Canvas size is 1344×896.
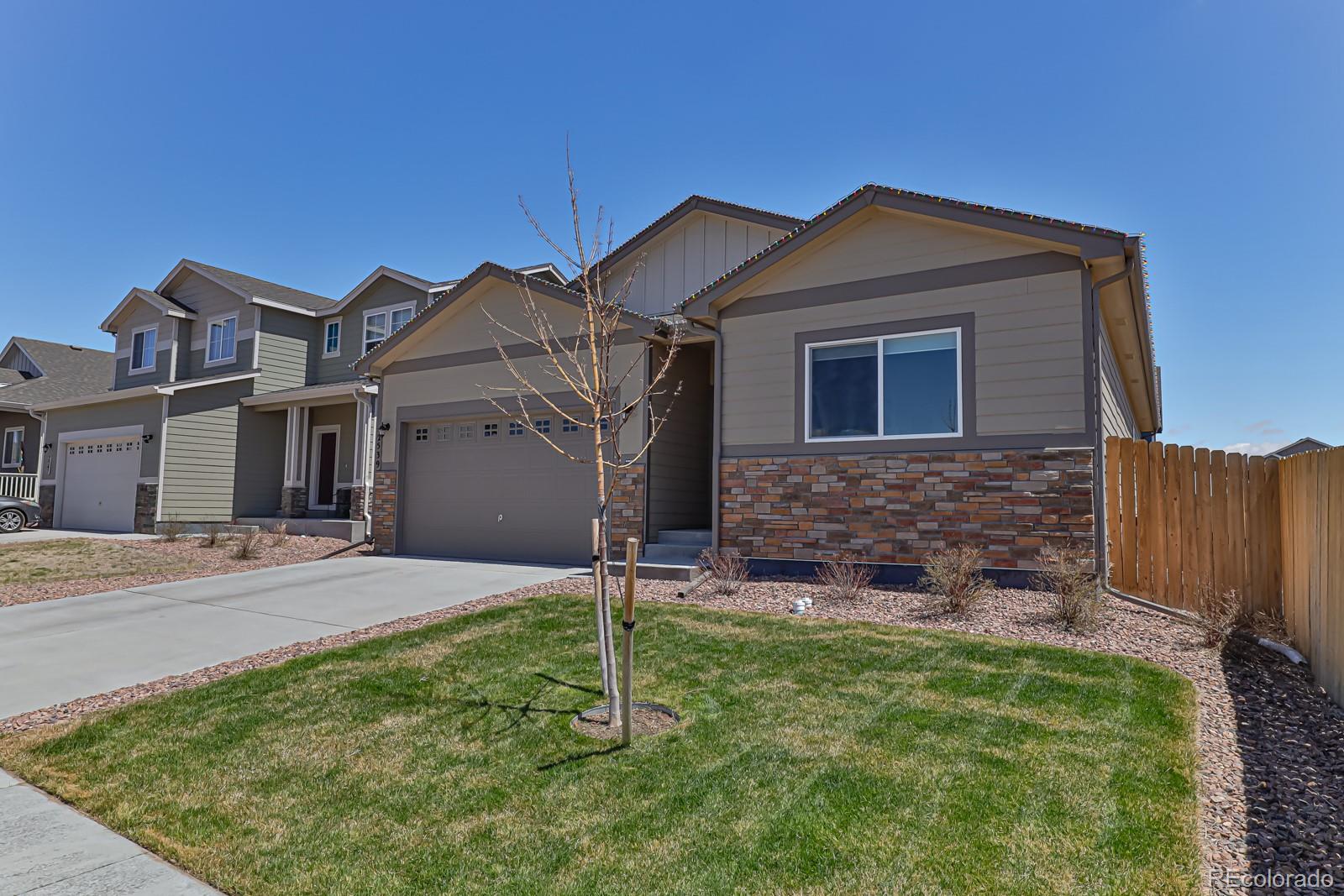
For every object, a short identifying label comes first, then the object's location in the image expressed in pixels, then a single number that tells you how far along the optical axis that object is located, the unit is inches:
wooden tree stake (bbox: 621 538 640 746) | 158.2
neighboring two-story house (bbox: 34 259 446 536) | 725.3
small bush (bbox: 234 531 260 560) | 507.2
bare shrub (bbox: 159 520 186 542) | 611.2
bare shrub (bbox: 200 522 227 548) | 563.6
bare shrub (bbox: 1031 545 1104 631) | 259.9
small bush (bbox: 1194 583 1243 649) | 238.8
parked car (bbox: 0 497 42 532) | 763.4
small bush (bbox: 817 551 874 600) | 320.2
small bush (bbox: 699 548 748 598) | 347.5
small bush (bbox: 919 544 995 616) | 287.6
